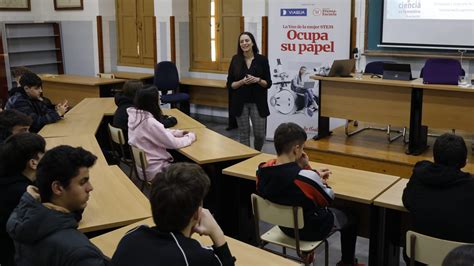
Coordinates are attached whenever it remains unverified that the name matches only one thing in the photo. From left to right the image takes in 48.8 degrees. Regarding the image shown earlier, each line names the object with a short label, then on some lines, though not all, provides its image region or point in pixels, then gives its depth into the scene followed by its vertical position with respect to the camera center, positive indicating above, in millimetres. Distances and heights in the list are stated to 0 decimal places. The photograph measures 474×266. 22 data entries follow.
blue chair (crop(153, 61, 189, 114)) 7828 -718
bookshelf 9531 -279
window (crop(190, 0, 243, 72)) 8125 -30
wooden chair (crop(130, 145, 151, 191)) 4004 -985
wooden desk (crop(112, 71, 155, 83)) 8609 -746
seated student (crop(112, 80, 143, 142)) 4801 -659
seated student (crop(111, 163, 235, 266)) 1586 -616
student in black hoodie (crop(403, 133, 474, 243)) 2510 -801
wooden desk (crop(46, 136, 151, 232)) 2594 -916
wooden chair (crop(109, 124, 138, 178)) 4621 -1028
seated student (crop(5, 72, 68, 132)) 4719 -623
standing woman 5250 -535
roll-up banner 6312 -249
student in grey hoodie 1741 -634
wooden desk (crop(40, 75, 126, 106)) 8164 -882
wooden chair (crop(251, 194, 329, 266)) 2789 -1033
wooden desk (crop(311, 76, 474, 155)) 4484 -670
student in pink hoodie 4059 -797
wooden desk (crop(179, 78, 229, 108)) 7961 -941
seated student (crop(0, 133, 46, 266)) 2387 -622
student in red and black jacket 2764 -816
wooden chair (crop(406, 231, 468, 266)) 2402 -1011
